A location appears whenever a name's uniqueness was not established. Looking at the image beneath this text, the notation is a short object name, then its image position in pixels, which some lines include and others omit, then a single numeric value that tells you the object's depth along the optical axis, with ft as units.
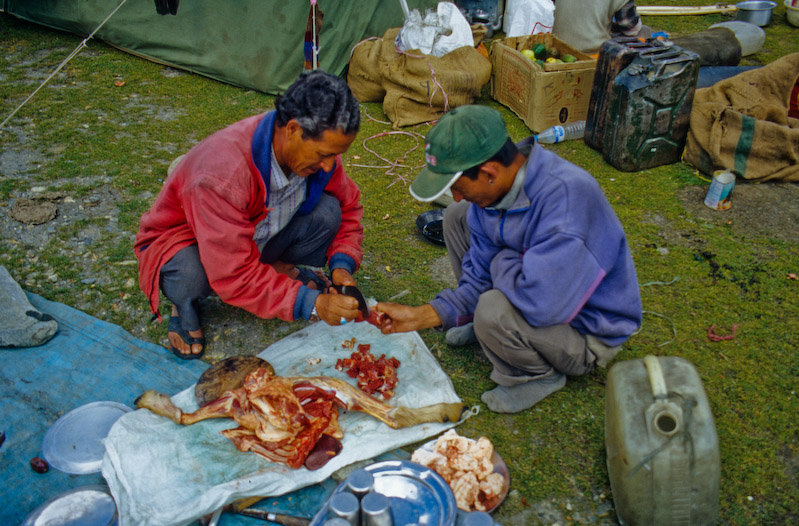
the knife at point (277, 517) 8.49
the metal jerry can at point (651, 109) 17.06
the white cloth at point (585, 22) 22.94
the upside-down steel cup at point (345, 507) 6.96
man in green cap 8.63
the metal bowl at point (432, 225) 14.99
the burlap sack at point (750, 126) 16.63
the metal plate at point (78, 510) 8.43
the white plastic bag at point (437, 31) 21.50
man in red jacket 9.41
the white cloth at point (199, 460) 8.44
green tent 22.44
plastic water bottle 20.01
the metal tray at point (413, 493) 7.61
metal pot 29.25
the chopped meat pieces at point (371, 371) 10.62
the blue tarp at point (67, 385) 8.98
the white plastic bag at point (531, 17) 25.31
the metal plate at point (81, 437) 9.32
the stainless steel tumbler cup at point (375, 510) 6.98
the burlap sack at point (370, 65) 21.91
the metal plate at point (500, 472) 8.70
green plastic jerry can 7.65
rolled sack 22.81
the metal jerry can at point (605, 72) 17.56
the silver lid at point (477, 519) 7.15
